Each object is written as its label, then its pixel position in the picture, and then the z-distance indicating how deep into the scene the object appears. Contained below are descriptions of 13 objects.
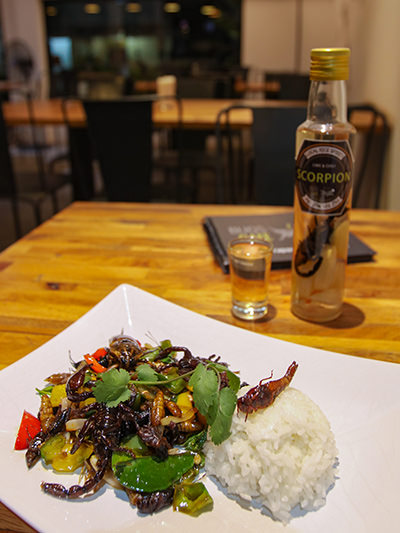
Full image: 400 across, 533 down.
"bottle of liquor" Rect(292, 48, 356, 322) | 0.73
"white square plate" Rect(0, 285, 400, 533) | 0.50
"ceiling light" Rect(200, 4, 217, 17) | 7.64
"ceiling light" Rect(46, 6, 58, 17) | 7.95
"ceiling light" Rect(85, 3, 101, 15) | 7.93
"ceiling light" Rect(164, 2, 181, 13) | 7.71
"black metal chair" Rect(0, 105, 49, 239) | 2.77
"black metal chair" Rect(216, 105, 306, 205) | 1.92
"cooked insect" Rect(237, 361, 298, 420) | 0.56
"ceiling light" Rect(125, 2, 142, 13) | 7.80
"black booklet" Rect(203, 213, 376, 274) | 1.10
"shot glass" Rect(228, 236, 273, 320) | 0.88
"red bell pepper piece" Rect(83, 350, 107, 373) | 0.68
